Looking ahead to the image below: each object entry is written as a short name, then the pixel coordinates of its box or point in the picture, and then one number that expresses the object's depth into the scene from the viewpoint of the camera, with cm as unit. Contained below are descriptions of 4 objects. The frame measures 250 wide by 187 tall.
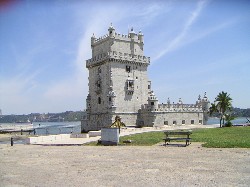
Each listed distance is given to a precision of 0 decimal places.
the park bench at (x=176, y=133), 2369
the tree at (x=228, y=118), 4781
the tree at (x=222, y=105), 4988
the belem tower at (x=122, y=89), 5319
